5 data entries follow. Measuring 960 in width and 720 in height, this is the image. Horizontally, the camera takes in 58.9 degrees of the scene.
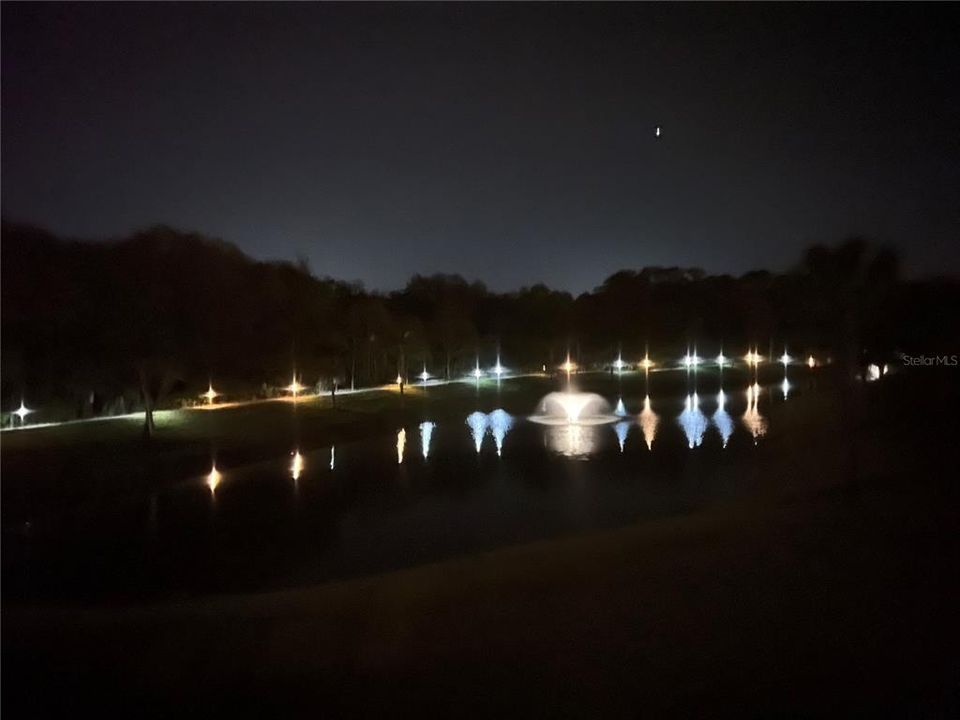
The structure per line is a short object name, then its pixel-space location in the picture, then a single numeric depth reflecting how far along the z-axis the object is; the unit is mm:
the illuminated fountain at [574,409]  29688
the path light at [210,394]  26625
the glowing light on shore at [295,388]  31991
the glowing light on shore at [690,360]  67688
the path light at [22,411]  16812
